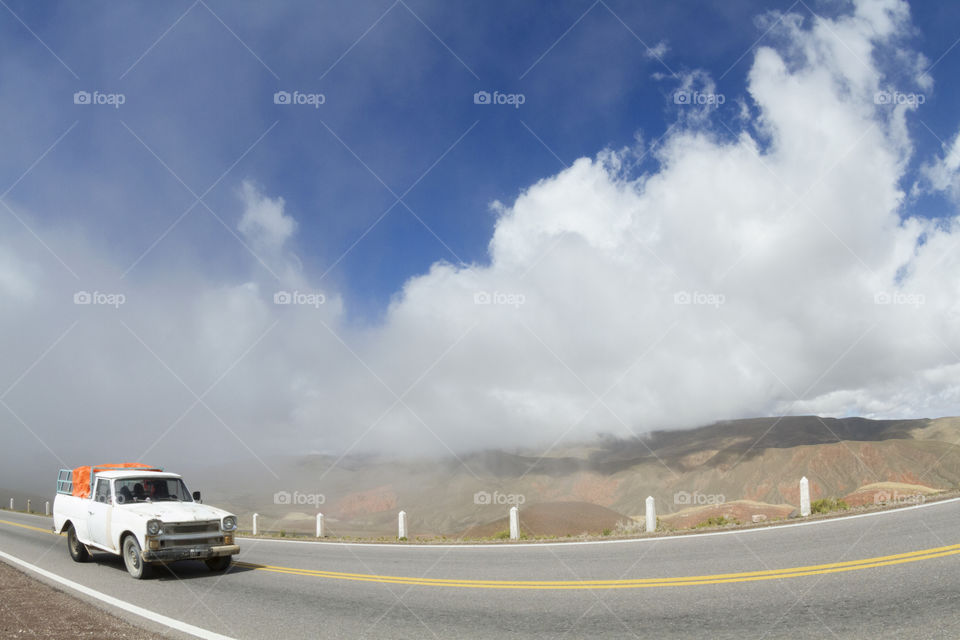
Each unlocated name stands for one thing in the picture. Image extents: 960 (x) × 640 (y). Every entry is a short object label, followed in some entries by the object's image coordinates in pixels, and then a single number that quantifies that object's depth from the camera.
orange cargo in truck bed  13.04
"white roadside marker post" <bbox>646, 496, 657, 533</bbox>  15.70
